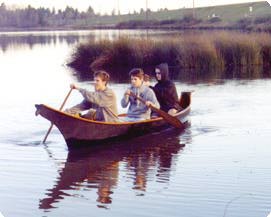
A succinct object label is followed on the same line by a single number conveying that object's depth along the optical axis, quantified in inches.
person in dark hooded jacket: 370.6
